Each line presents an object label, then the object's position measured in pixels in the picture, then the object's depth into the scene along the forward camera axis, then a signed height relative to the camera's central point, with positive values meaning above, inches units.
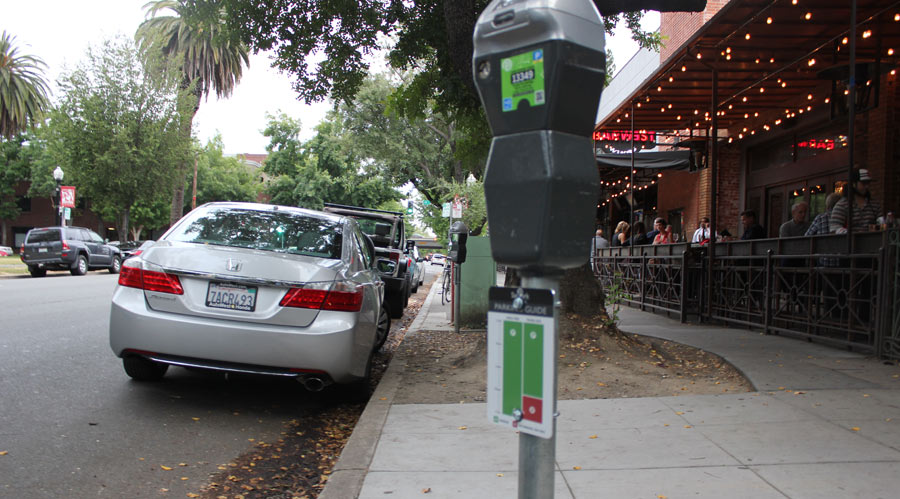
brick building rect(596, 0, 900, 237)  344.2 +120.6
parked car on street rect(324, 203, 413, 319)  442.2 +8.3
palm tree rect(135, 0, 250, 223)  1183.6 +365.7
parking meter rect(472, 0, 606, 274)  69.4 +14.6
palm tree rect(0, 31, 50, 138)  1432.1 +339.7
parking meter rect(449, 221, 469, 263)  339.6 +7.3
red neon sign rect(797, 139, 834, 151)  475.1 +93.0
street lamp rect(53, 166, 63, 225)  920.2 +98.4
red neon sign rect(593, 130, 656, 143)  623.5 +122.9
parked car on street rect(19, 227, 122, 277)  815.7 -9.6
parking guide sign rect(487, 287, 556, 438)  72.4 -11.8
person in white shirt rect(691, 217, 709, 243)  508.7 +24.1
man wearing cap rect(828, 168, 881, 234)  306.0 +26.8
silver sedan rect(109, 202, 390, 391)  181.9 -18.1
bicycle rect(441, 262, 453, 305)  573.0 -29.0
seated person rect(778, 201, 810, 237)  355.6 +23.9
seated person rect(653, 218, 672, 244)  502.3 +23.4
